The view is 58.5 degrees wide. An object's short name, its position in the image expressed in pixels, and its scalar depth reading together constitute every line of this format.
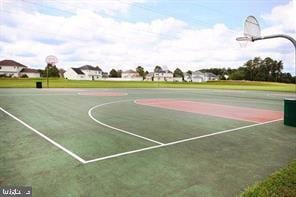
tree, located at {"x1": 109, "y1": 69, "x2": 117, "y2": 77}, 130.88
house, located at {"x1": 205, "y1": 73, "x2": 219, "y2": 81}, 135.32
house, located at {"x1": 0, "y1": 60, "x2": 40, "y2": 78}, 102.43
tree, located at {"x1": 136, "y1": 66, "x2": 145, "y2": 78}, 128.75
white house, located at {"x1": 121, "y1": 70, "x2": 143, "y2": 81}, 127.31
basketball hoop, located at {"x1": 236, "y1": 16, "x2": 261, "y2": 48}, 10.99
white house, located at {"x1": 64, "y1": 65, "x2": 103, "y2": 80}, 113.69
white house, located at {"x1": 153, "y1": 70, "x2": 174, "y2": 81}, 125.69
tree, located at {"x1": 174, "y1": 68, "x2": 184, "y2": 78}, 137.15
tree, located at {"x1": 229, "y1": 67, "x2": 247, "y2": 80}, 109.38
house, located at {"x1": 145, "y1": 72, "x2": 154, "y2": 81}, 129.75
